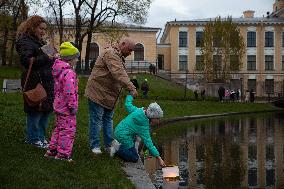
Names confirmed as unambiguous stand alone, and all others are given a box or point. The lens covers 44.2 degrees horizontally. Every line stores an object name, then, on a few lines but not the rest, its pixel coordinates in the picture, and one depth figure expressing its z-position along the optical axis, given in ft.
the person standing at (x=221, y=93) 104.02
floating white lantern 16.99
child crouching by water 18.24
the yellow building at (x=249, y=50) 158.10
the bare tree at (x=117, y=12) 100.03
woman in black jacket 17.99
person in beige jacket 19.10
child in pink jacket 16.74
